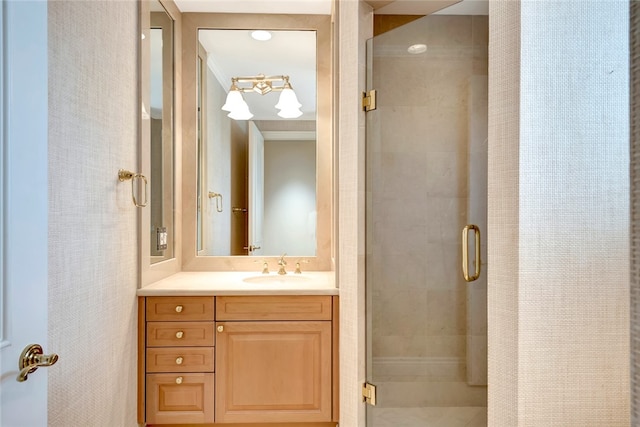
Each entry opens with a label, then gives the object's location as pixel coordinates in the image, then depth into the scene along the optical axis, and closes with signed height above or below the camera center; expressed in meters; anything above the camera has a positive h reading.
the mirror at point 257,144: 2.63 +0.45
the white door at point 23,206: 0.77 +0.01
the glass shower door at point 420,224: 1.79 -0.06
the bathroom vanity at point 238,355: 2.01 -0.73
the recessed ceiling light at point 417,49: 1.88 +0.77
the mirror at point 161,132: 2.21 +0.46
